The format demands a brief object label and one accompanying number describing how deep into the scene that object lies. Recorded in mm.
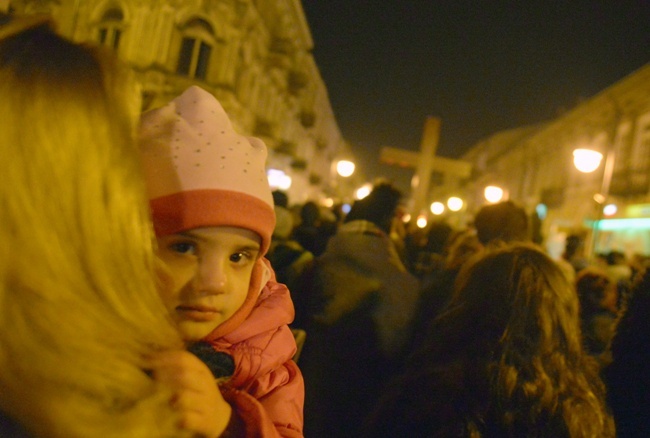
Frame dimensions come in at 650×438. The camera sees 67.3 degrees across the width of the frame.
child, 1021
